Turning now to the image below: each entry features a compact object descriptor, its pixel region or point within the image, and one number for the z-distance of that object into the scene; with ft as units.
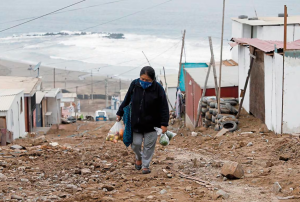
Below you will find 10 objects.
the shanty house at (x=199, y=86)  45.62
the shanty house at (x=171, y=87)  82.48
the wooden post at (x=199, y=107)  43.97
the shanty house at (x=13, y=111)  54.34
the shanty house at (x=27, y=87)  75.05
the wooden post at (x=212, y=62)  40.78
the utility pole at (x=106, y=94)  130.06
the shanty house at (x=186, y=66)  68.12
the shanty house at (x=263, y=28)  67.00
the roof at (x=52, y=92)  98.09
